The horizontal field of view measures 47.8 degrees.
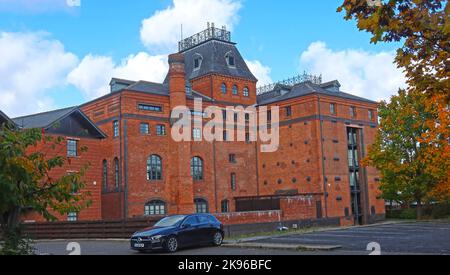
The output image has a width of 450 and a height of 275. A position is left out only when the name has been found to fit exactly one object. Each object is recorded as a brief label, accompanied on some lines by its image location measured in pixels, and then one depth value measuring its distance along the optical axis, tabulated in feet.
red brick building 132.36
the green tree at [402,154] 136.46
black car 57.36
